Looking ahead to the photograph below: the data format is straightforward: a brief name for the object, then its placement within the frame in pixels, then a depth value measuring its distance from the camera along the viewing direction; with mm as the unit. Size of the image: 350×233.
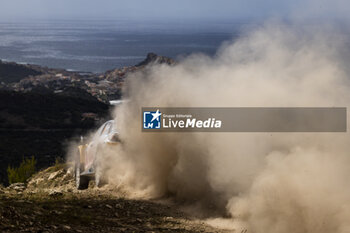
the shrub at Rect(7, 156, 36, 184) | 23688
